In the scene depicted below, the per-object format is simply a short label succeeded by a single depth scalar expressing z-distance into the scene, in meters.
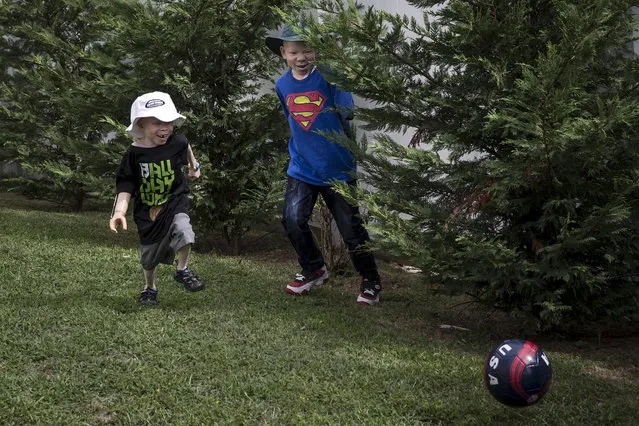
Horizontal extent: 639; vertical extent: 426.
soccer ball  3.78
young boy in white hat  5.61
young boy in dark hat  6.05
